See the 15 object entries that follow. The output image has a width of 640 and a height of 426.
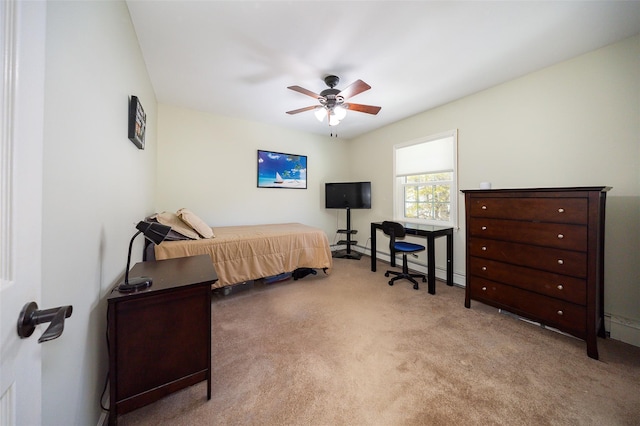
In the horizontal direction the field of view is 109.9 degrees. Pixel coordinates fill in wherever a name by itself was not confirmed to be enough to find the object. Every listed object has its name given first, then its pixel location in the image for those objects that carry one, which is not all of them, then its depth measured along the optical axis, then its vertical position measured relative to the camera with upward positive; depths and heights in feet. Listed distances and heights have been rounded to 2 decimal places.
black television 14.71 +1.22
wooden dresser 5.60 -1.15
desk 9.32 -1.01
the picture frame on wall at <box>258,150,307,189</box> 13.67 +2.72
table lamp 3.80 -0.42
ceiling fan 7.94 +4.16
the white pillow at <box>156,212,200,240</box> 8.30 -0.48
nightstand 3.59 -2.21
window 10.62 +1.79
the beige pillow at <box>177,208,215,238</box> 8.63 -0.42
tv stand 14.76 -2.28
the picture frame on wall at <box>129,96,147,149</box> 5.56 +2.32
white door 1.45 +0.09
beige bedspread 8.23 -1.53
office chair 9.94 -1.50
